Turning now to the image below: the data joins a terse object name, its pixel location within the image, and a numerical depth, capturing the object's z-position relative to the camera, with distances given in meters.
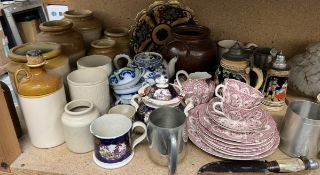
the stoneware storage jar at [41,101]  0.55
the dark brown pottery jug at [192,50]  0.73
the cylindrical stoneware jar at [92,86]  0.61
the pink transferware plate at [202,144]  0.56
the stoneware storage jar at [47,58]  0.61
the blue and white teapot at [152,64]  0.70
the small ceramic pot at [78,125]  0.57
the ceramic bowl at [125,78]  0.67
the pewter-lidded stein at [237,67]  0.68
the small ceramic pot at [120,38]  0.84
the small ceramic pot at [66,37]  0.74
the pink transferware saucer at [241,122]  0.57
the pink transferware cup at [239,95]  0.58
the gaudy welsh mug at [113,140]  0.55
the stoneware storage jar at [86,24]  0.86
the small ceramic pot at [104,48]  0.77
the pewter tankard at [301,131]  0.56
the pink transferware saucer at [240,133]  0.56
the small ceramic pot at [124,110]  0.67
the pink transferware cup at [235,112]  0.58
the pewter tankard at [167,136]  0.51
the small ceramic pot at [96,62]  0.71
